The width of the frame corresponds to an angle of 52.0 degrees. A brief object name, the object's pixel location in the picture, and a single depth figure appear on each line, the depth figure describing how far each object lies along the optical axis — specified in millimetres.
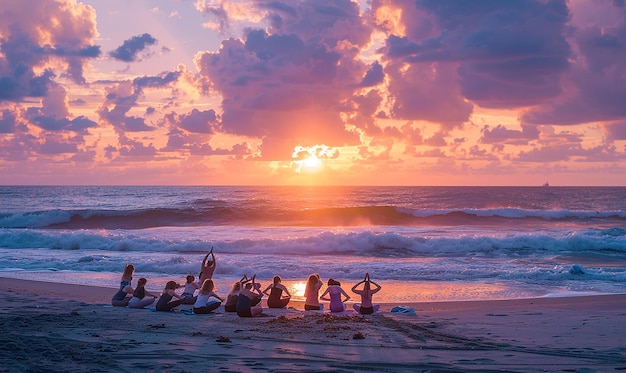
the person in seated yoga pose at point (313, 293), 13406
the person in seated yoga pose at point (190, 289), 13970
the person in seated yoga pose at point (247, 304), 12242
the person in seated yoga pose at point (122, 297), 13336
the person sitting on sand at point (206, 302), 12617
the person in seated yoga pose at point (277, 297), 13617
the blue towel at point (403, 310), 12380
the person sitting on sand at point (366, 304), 12594
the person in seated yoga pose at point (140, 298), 13188
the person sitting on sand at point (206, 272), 15281
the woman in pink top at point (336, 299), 13180
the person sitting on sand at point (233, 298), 12828
